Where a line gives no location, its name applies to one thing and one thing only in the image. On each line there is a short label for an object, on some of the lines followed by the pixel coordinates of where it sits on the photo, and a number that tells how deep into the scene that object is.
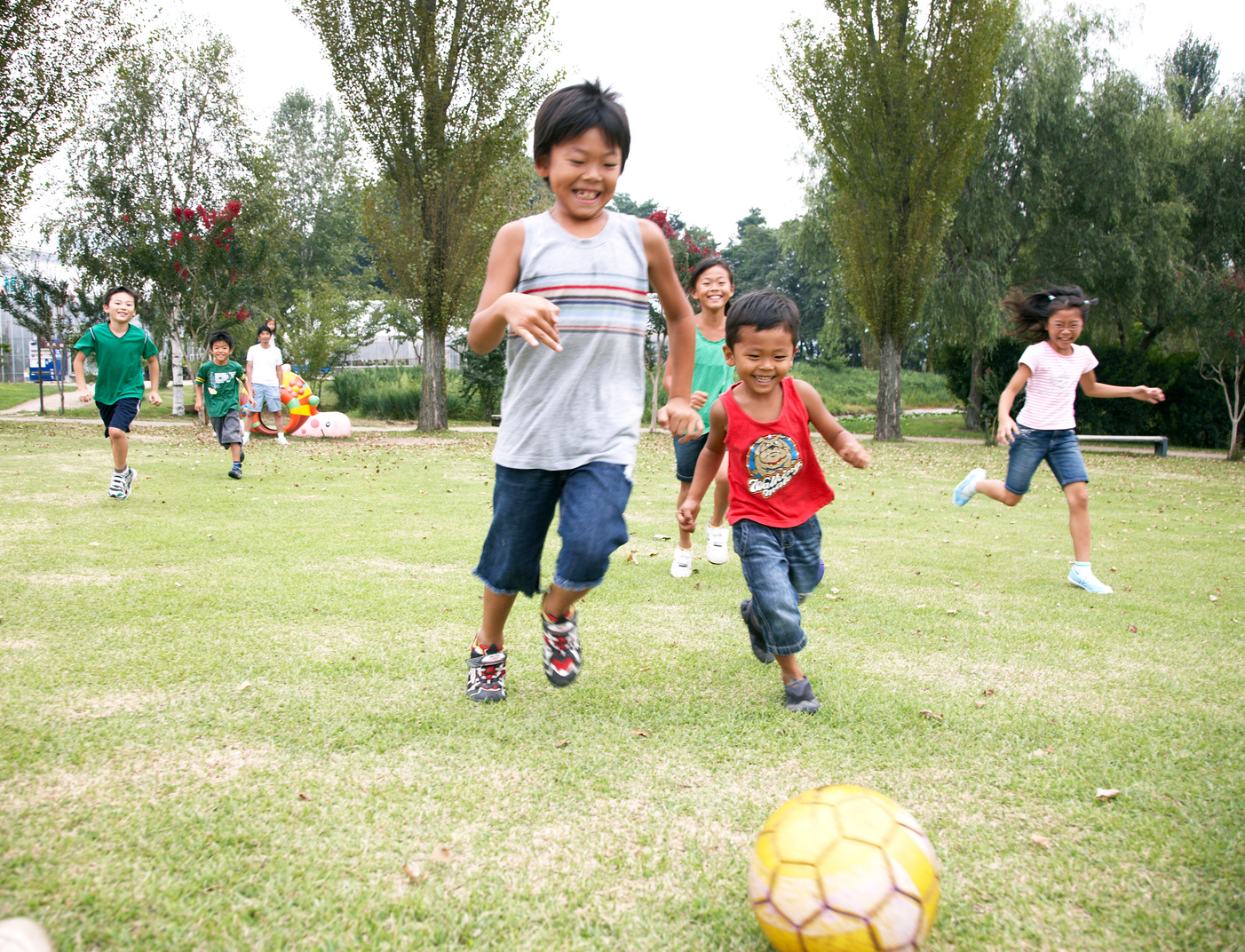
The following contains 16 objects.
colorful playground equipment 19.84
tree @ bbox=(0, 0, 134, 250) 18.50
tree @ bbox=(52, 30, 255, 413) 23.30
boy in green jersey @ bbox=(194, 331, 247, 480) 10.88
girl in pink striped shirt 6.00
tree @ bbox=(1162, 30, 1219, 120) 31.61
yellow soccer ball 1.81
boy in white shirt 15.01
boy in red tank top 3.43
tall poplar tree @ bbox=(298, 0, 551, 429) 19.34
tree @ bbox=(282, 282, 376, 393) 26.58
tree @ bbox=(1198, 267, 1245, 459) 18.65
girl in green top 5.72
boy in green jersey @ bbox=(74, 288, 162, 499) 8.42
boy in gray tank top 3.04
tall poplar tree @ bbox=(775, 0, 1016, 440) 19.36
